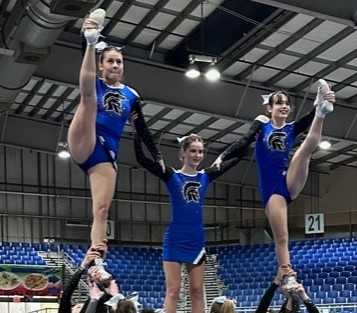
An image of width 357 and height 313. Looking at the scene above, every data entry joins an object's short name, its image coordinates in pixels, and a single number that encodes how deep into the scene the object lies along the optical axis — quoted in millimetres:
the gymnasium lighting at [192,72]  16031
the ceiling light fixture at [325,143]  21500
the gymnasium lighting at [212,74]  15469
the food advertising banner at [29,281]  20688
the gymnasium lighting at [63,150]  22533
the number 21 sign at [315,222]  27078
